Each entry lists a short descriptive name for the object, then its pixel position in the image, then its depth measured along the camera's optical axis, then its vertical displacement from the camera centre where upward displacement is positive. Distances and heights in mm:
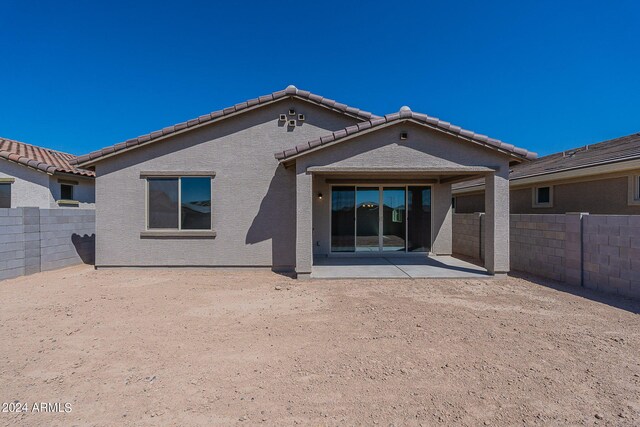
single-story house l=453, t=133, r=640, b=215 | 8876 +1209
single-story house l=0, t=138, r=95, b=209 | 11305 +1273
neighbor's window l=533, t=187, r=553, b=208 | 11773 +737
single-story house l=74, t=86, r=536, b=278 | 8797 +832
